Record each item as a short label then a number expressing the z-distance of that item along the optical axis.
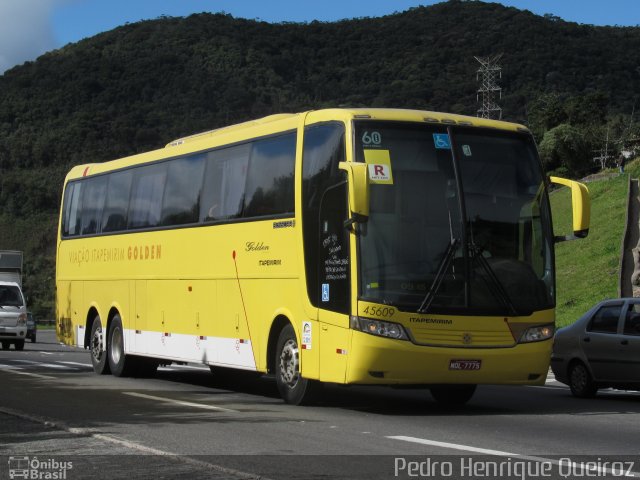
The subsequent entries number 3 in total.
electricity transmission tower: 85.25
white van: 34.34
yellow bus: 13.25
